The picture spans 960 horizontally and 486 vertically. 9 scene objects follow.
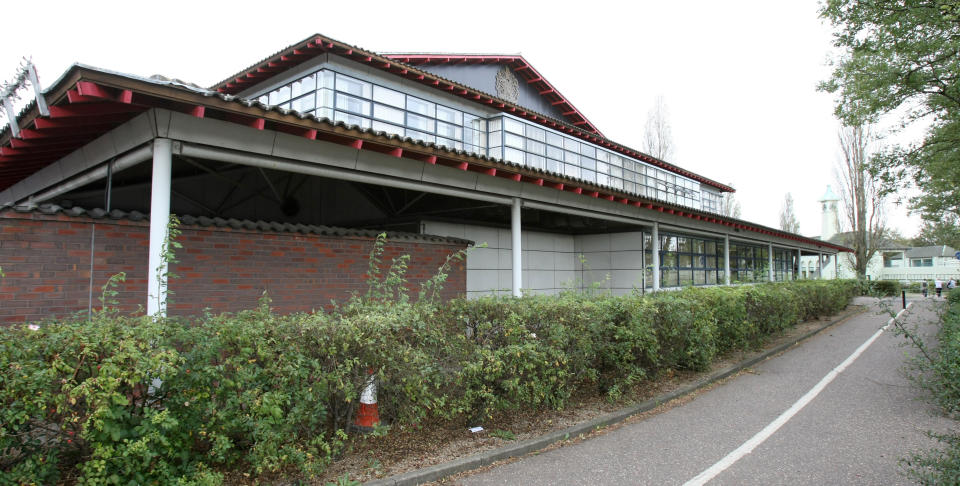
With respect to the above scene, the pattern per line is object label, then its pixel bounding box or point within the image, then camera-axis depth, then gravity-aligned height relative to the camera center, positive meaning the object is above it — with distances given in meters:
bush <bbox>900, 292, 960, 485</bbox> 2.92 -0.94
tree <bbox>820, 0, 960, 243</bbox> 10.27 +4.47
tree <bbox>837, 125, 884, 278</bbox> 32.75 +4.79
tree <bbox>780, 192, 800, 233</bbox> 55.72 +6.24
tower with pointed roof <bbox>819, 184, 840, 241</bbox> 55.14 +6.32
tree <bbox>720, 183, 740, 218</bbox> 45.50 +6.35
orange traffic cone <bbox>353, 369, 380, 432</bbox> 3.98 -1.14
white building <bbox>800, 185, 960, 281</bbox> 53.78 +1.53
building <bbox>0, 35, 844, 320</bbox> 4.89 +1.40
